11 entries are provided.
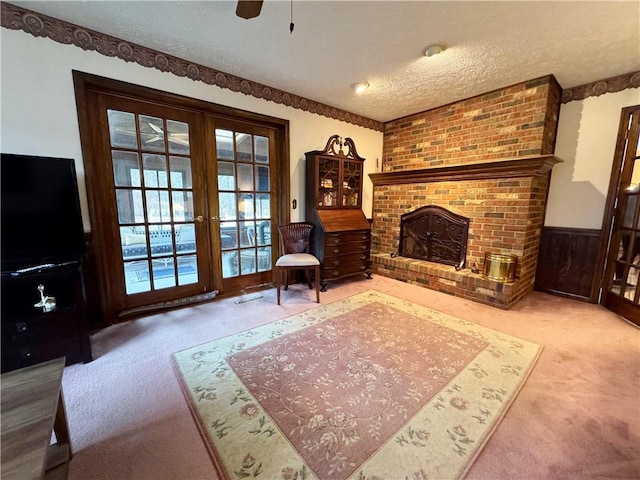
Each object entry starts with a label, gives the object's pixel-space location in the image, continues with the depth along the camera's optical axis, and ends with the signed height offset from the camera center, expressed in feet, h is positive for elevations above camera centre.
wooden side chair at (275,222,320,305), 9.62 -1.84
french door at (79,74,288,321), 7.60 +0.19
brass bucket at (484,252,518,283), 9.37 -2.17
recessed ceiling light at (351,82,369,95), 9.51 +4.36
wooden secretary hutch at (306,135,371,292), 10.87 -0.32
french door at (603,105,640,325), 8.32 -0.55
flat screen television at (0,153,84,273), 5.34 -0.20
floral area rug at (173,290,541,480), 3.86 -3.64
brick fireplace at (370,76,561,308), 9.26 +1.21
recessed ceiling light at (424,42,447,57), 7.09 +4.31
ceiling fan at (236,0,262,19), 4.56 +3.52
